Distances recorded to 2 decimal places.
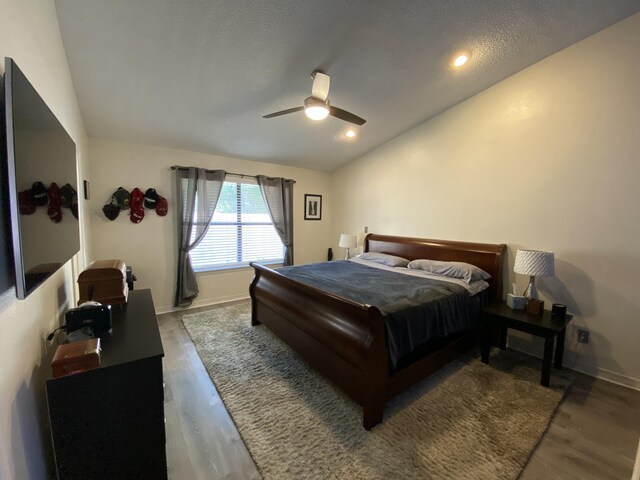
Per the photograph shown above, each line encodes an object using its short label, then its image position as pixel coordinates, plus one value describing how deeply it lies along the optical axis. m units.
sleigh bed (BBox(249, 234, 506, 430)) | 1.78
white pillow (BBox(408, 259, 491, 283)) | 2.89
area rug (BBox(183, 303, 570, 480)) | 1.53
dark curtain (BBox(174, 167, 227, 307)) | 3.80
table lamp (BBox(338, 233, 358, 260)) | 4.64
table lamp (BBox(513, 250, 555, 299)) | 2.41
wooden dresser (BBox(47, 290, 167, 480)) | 1.08
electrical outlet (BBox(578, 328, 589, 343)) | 2.49
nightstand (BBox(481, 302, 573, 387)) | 2.22
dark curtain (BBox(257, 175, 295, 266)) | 4.60
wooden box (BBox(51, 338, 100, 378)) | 1.05
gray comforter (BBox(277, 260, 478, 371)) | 1.97
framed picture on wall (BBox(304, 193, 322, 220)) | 5.21
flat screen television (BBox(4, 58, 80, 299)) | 0.85
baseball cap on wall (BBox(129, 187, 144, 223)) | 3.46
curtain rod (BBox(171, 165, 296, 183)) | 3.72
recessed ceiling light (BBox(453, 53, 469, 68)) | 2.52
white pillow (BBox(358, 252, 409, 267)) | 3.73
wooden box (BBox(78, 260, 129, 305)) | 1.81
